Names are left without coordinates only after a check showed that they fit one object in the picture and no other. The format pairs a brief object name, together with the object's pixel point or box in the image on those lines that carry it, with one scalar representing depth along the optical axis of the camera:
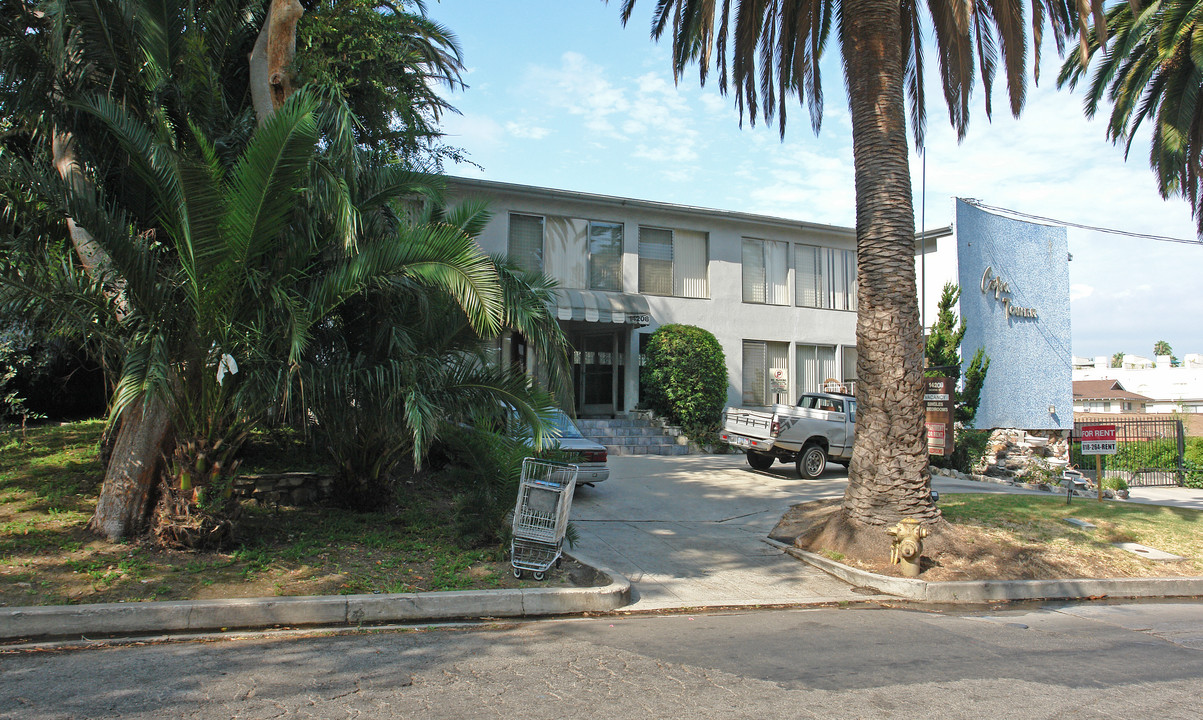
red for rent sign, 12.31
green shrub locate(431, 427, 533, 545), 8.20
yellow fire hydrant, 8.34
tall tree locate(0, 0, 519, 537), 6.63
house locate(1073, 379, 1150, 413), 55.06
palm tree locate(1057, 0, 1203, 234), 15.78
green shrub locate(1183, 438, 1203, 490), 24.95
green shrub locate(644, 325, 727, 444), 20.31
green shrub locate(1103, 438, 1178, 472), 26.67
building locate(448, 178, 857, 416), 20.97
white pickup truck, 15.42
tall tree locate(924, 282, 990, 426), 19.38
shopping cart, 7.43
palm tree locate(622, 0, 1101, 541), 9.35
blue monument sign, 23.88
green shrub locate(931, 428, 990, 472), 18.91
